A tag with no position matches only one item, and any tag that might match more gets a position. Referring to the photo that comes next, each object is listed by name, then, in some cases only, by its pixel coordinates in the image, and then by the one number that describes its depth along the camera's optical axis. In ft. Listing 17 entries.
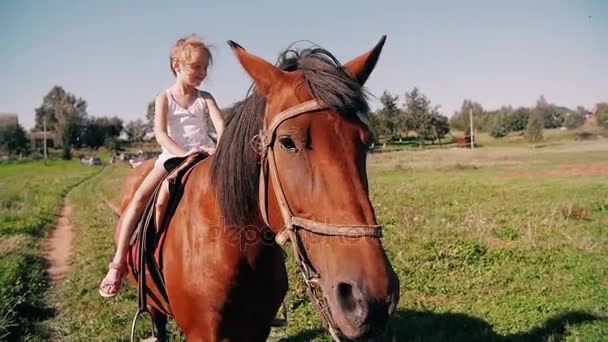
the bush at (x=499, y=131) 267.78
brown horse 6.34
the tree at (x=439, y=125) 216.33
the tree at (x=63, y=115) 260.83
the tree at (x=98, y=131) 281.74
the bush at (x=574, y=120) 234.48
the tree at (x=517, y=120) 269.83
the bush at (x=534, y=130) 203.92
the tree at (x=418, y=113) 202.80
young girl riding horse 11.98
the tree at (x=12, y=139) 236.43
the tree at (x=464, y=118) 294.09
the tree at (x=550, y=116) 257.34
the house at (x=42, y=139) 286.62
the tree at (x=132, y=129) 280.72
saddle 11.21
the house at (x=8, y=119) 240.12
